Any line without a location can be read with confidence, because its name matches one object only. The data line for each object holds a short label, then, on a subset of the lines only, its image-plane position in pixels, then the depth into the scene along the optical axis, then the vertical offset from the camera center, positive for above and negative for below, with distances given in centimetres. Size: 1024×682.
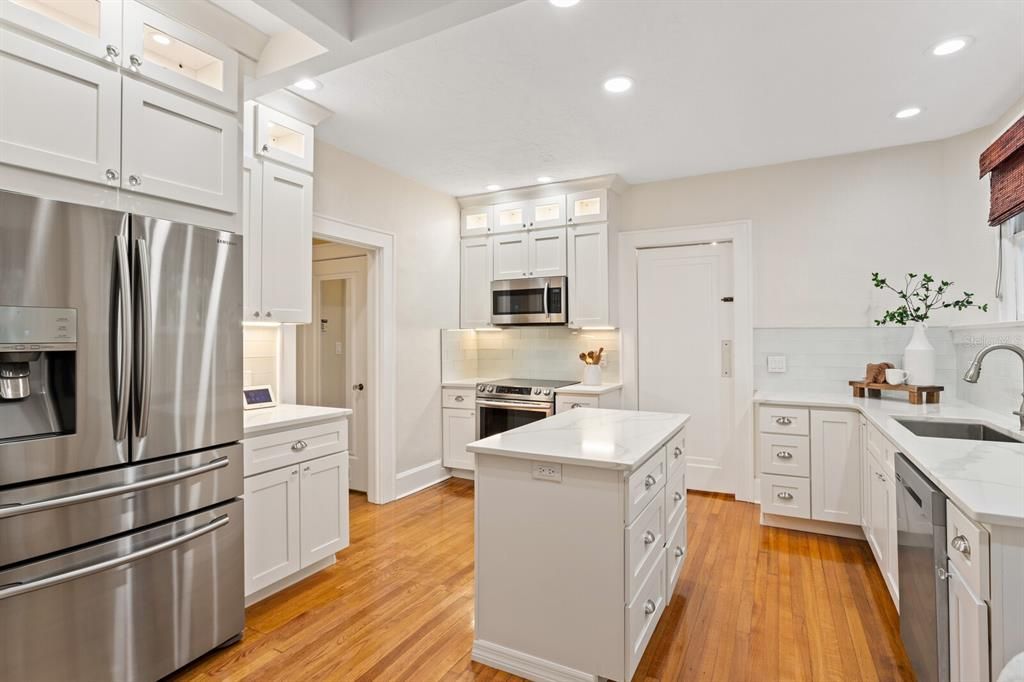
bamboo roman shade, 259 +93
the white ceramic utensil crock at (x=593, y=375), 450 -27
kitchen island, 180 -78
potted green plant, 332 +24
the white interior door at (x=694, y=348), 432 -4
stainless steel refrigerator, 161 -35
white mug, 338 -22
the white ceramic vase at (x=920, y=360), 332 -11
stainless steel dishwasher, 156 -78
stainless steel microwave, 458 +39
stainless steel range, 437 -52
